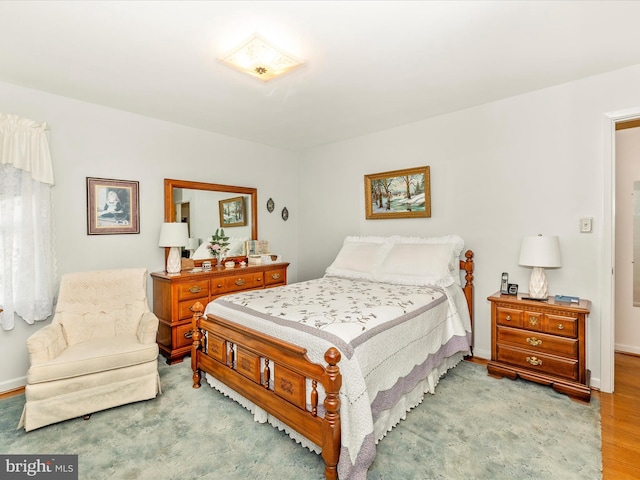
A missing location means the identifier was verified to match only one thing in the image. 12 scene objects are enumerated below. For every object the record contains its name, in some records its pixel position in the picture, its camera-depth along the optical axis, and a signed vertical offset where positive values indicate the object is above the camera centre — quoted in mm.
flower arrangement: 3994 -80
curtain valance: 2584 +795
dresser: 3221 -633
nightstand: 2453 -901
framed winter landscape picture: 3670 +509
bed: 1648 -724
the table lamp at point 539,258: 2611 -206
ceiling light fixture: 2088 +1250
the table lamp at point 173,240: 3383 -15
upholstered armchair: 2129 -826
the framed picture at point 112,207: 3137 +340
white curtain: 2617 +176
